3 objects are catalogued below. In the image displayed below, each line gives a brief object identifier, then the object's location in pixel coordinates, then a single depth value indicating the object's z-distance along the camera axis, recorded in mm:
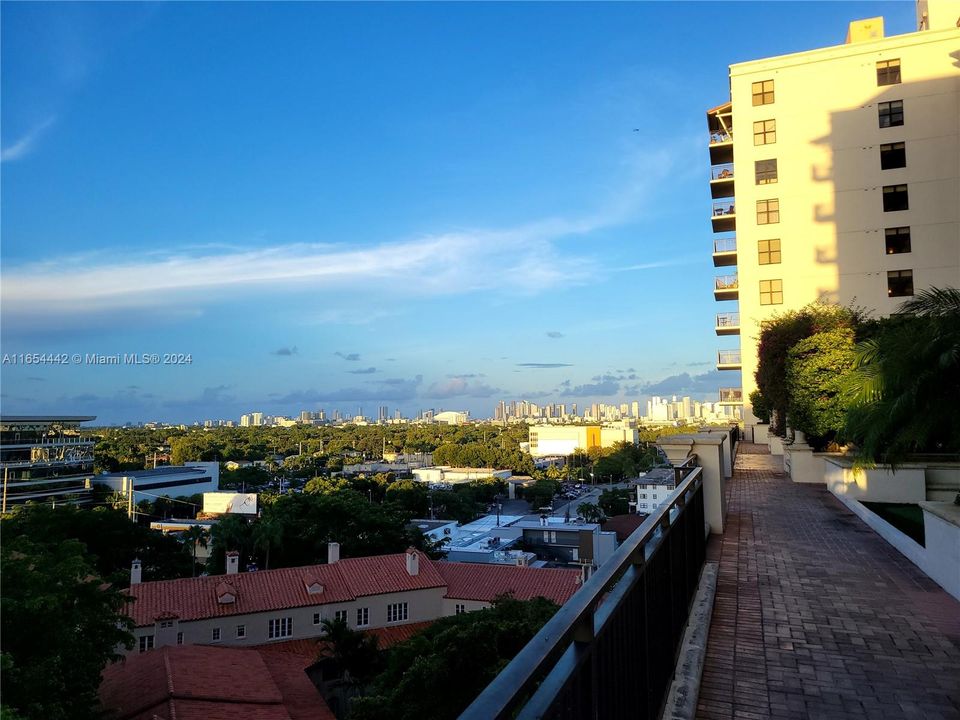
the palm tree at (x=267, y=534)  33375
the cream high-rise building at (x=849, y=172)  26516
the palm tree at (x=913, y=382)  7465
